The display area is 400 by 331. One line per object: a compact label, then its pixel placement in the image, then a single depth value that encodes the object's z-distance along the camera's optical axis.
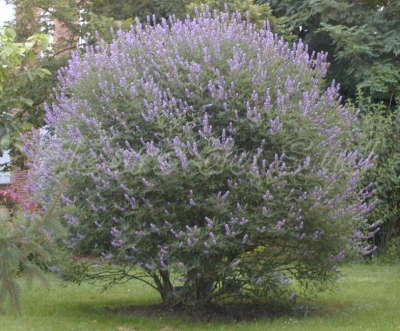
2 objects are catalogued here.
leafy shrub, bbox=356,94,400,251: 14.27
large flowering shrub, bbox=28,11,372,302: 7.70
